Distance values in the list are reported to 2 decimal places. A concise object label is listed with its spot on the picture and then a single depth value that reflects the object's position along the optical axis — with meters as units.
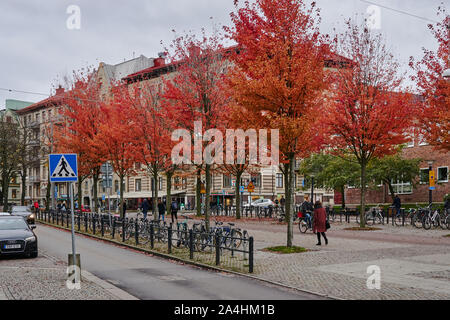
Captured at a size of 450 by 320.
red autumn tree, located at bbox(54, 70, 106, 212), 33.69
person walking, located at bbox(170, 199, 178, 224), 33.53
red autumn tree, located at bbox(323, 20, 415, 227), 25.88
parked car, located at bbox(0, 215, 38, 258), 16.23
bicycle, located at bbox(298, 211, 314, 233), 25.86
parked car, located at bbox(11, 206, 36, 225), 36.66
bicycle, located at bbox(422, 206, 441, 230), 26.69
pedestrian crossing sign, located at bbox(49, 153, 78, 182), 12.18
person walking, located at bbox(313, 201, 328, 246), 19.03
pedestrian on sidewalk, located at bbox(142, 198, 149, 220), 33.55
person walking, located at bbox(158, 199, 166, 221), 34.00
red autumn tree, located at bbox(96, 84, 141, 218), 28.00
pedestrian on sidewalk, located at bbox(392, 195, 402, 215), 34.32
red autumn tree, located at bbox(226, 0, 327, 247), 16.72
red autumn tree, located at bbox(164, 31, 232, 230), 20.61
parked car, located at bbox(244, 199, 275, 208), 57.55
